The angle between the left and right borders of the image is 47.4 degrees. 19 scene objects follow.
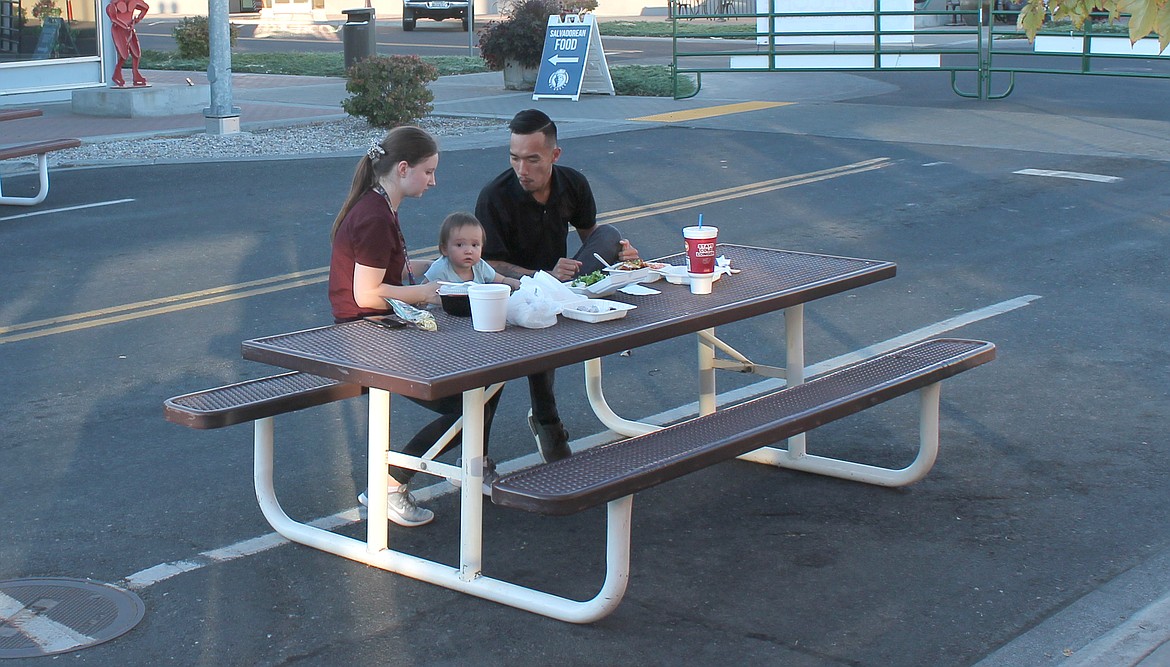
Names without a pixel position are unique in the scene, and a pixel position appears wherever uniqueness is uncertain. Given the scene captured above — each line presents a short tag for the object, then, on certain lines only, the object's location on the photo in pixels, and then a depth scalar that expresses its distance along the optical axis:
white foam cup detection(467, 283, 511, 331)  4.46
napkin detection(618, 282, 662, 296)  5.06
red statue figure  18.66
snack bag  4.56
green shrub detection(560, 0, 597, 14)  22.67
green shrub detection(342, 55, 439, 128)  16.75
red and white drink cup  5.00
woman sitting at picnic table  4.77
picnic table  3.96
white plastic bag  4.51
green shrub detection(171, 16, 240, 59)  29.36
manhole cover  4.01
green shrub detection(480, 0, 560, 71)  21.75
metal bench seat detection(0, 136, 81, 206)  11.83
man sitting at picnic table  5.38
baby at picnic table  5.02
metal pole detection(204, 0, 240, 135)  16.39
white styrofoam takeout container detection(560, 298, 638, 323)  4.60
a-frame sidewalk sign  20.72
